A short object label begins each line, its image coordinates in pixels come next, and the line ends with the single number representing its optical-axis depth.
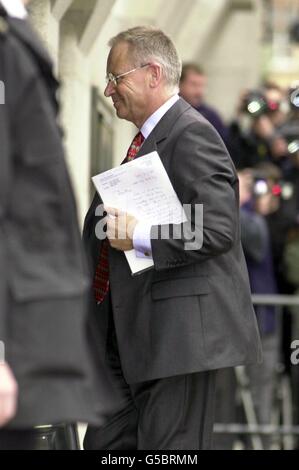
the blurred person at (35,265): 6.49
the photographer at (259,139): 20.56
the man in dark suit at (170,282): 10.40
